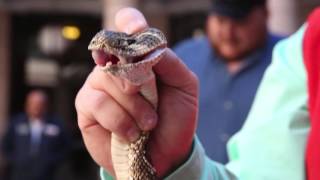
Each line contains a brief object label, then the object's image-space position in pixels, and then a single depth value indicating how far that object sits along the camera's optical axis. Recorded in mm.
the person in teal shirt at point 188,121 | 1592
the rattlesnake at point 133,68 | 1403
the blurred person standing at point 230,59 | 4191
